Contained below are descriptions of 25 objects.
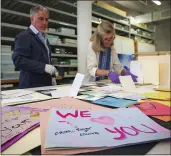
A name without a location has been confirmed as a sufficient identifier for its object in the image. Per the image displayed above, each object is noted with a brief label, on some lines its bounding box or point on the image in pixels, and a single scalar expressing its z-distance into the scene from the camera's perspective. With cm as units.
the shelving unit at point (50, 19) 239
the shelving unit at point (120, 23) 382
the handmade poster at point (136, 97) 81
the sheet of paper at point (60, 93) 88
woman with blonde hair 146
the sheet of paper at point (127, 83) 112
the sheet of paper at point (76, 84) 90
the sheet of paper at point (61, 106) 34
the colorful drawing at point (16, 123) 39
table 35
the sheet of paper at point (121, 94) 86
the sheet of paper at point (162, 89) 109
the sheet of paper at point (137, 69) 144
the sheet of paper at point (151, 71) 141
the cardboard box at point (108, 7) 385
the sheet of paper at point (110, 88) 104
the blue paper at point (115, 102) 69
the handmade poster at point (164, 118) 53
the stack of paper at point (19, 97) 75
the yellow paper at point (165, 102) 71
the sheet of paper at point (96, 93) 92
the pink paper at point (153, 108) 59
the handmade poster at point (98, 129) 36
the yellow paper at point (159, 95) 83
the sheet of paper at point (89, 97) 81
